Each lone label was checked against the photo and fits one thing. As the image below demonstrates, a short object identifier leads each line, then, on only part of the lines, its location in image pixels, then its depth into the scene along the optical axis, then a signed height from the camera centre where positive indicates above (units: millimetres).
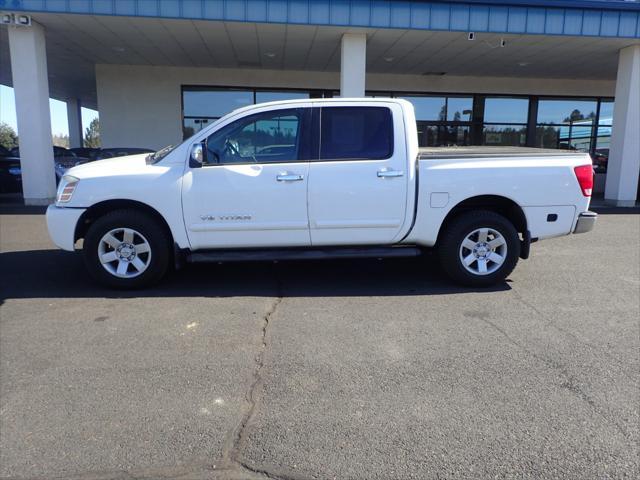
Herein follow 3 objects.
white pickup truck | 5199 -484
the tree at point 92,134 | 62019 +2105
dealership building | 10797 +2635
